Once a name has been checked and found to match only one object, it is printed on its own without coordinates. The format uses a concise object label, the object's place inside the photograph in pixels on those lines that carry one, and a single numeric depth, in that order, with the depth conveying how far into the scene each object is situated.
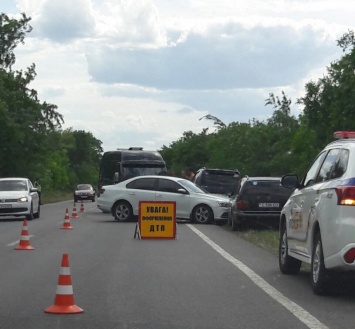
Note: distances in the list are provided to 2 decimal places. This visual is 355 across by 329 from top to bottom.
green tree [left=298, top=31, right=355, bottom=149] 52.88
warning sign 24.14
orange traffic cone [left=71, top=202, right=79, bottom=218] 36.14
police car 11.45
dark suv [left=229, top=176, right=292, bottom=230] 27.38
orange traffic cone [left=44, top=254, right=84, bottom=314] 10.45
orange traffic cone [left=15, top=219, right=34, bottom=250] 20.11
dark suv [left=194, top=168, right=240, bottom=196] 35.75
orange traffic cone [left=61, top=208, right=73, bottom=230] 28.06
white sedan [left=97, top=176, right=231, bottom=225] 31.94
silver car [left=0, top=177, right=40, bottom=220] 33.38
